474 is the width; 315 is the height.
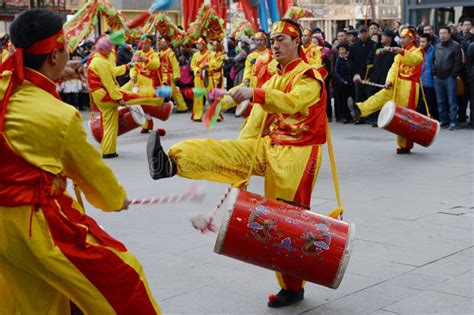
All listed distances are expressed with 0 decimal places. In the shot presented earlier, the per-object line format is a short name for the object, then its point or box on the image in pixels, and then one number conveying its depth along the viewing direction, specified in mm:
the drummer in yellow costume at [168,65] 17047
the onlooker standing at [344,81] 15031
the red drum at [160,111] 11914
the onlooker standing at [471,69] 13242
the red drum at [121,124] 11455
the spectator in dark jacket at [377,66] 14266
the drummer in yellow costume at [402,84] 11062
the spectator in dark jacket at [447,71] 13301
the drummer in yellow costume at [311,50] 13783
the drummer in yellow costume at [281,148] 4629
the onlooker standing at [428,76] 13703
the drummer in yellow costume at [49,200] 3105
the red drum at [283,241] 4293
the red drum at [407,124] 10117
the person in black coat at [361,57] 14820
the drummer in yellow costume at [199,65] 16359
